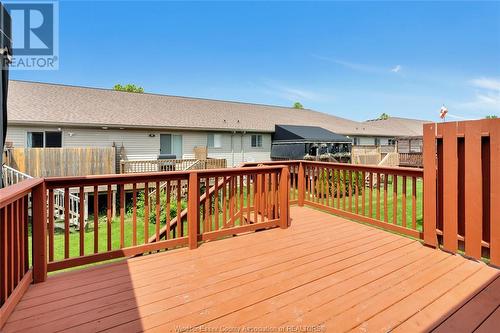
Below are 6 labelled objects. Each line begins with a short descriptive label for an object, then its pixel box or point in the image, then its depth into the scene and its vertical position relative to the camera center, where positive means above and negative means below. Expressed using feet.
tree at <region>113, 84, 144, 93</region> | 98.89 +31.31
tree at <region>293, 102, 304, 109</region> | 159.05 +38.04
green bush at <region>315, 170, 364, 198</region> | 17.02 -0.98
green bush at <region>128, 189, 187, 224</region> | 25.36 -4.46
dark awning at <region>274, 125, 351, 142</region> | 49.06 +6.33
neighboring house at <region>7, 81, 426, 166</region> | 34.47 +6.83
